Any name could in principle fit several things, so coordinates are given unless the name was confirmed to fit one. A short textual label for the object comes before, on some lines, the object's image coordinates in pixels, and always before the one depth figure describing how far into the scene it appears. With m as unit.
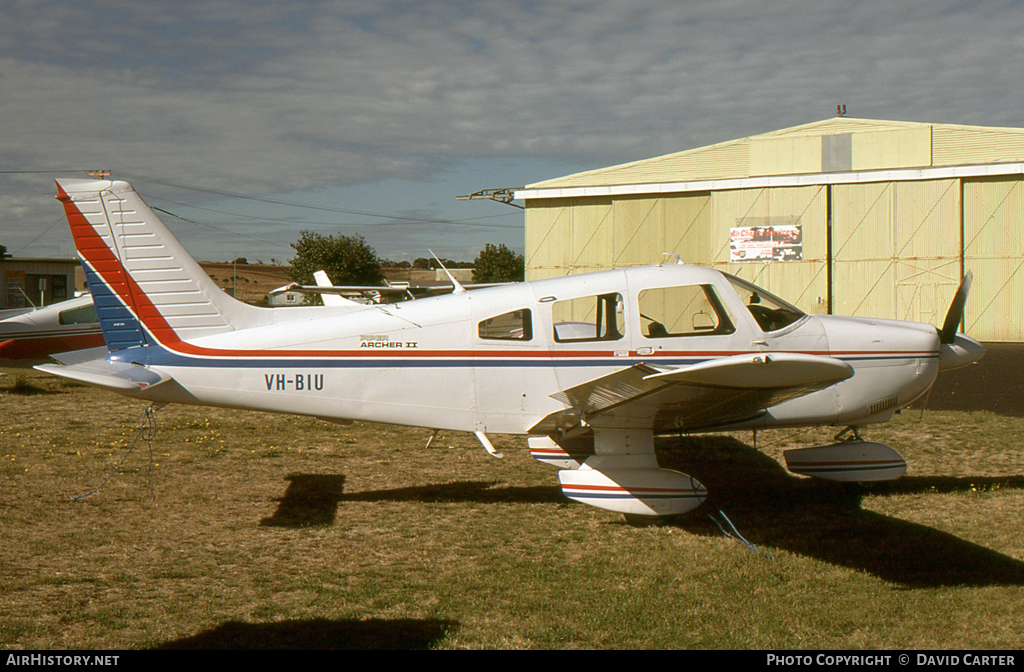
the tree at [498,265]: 72.00
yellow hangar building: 23.55
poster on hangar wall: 25.28
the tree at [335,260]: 56.44
